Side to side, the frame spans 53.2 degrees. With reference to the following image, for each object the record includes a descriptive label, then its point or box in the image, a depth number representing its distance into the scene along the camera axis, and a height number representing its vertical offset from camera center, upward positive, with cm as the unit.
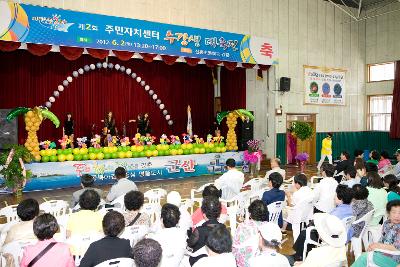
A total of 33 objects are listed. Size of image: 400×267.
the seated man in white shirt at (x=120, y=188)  507 -75
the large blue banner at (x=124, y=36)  865 +239
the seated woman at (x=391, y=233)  308 -87
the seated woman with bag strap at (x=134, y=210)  352 -73
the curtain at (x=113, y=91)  1166 +130
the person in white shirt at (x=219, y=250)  234 -73
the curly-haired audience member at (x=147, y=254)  212 -66
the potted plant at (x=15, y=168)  823 -77
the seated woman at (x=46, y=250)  253 -77
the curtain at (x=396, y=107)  1498 +73
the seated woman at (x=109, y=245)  252 -75
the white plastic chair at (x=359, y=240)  396 -114
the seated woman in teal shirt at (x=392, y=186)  436 -71
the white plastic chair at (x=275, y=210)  454 -95
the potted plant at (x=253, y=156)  1176 -82
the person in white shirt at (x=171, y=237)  285 -79
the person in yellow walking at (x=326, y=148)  1185 -62
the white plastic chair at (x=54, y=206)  466 -90
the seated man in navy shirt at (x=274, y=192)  469 -76
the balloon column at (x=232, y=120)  1246 +27
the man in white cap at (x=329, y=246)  272 -84
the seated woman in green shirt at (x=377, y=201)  435 -82
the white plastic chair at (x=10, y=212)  431 -88
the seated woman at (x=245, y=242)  299 -86
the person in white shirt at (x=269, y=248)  242 -76
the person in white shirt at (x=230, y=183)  570 -79
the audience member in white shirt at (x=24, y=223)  315 -75
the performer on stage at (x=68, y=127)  1180 +10
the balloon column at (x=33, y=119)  941 +28
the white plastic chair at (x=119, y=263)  241 -81
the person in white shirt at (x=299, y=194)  461 -78
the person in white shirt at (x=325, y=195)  498 -85
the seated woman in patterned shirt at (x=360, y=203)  406 -78
